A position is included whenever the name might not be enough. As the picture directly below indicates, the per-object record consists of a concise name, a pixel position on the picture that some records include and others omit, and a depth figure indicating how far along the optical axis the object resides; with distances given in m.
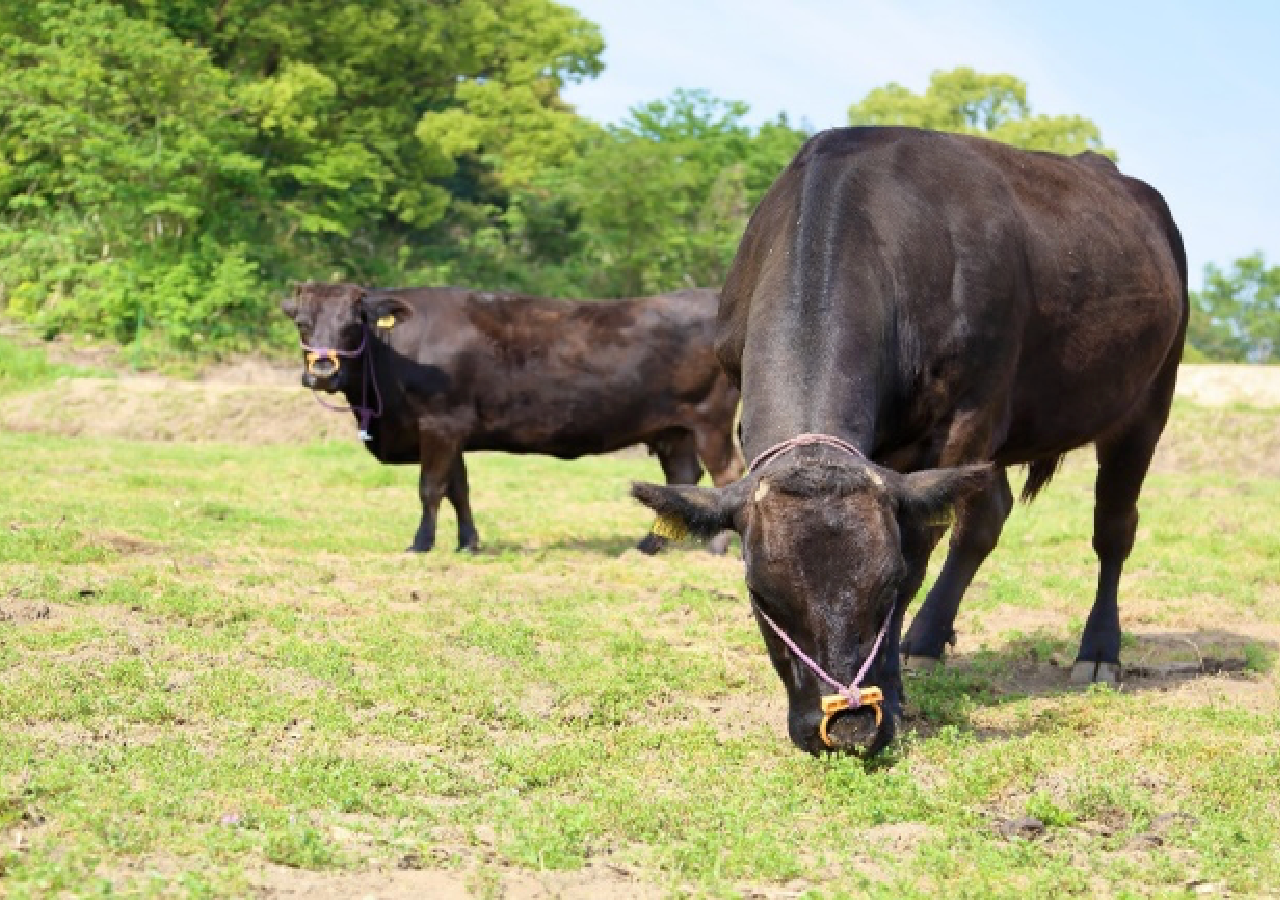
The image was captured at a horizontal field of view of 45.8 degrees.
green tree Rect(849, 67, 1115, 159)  59.38
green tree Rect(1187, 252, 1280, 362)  60.06
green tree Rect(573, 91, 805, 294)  38.38
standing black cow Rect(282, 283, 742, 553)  12.77
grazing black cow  5.03
